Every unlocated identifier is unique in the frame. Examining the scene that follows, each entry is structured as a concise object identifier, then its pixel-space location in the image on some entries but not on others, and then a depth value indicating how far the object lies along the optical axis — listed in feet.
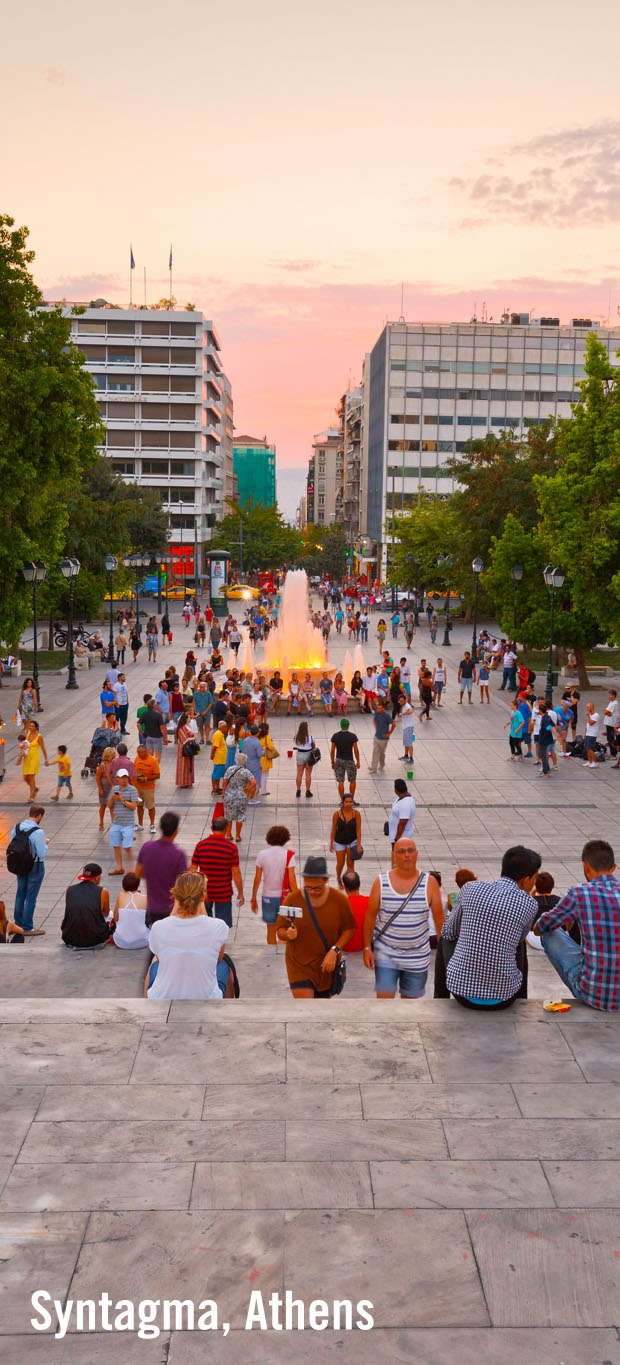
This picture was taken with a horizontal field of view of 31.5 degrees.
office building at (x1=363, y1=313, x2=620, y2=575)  321.93
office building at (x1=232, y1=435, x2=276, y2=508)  595.47
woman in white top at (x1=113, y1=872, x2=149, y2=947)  32.58
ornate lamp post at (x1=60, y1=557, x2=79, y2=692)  110.32
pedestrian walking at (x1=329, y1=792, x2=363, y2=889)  42.96
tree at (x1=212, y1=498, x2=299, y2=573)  339.36
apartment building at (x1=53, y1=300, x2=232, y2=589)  313.73
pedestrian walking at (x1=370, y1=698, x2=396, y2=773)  69.73
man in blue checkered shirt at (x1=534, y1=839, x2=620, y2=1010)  20.71
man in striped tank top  23.49
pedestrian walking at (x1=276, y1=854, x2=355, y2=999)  23.32
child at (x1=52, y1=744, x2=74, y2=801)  62.69
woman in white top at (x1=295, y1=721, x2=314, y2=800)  62.75
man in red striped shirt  33.63
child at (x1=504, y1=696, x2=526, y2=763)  77.00
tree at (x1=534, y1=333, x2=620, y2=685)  90.94
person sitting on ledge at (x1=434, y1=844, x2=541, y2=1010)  20.80
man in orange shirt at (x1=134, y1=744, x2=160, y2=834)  54.85
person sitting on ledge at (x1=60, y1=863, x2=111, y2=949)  32.53
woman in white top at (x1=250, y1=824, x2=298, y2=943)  34.27
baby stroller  62.34
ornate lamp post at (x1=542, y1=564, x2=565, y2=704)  91.25
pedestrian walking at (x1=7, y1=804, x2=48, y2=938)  37.78
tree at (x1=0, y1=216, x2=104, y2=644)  81.20
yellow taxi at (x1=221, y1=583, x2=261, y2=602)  246.06
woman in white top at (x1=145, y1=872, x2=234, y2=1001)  21.33
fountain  116.98
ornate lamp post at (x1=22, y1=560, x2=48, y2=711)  87.15
